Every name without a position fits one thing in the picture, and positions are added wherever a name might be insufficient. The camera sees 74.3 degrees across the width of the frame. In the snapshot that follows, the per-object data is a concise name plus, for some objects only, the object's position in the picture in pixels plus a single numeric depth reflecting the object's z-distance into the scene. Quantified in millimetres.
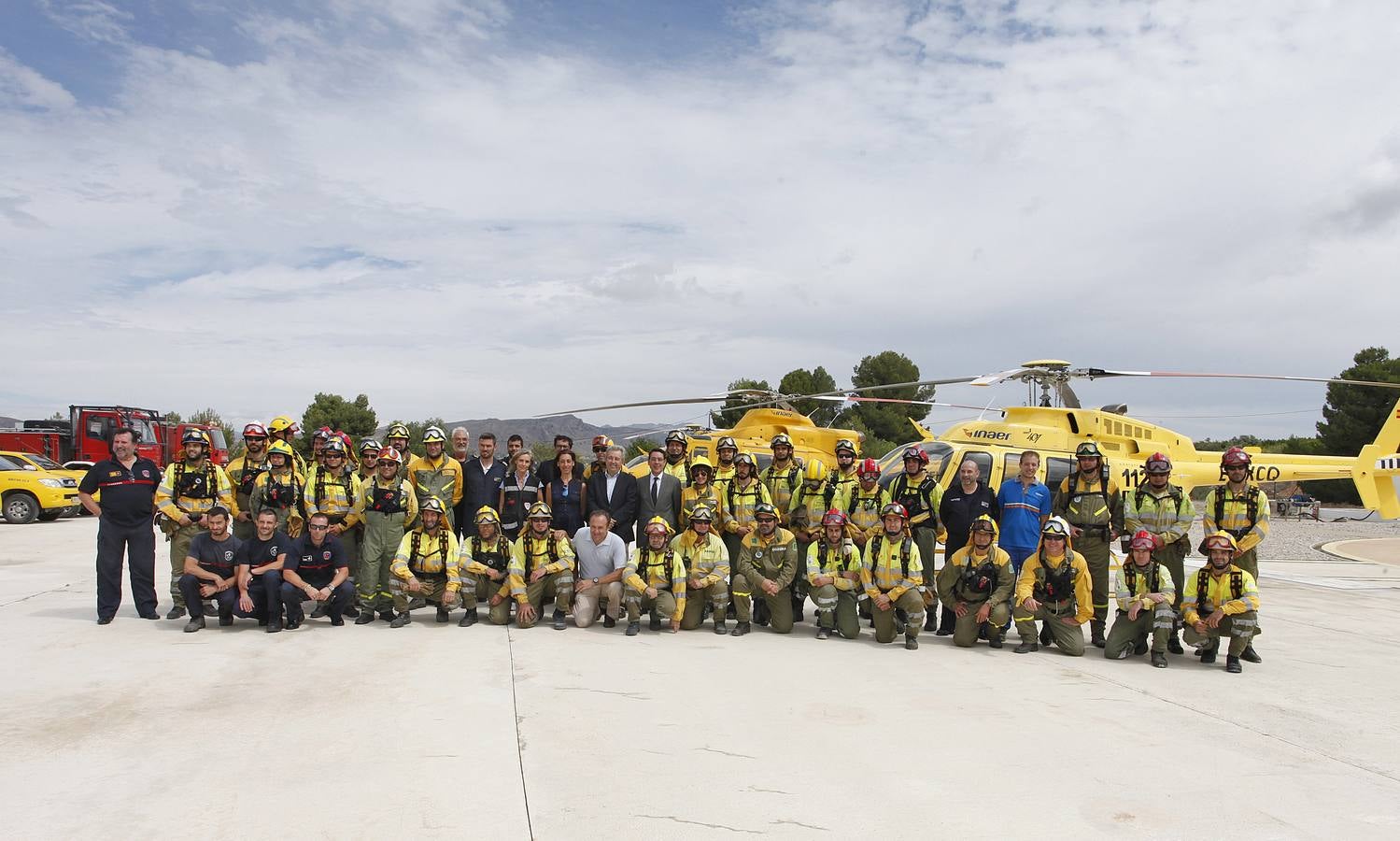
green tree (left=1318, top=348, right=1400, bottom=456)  37969
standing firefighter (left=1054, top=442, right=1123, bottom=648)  8203
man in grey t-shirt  8227
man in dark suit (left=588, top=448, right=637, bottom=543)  9094
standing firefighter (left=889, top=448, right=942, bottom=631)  8625
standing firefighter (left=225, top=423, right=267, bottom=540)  8414
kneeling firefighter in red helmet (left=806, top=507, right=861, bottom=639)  8117
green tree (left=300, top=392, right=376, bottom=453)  44719
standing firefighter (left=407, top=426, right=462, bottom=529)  8812
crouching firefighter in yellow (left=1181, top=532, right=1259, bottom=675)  7000
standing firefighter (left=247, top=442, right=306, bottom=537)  8297
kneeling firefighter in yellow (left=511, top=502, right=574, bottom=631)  8141
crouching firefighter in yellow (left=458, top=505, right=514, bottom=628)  8133
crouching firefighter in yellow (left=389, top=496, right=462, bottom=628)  7996
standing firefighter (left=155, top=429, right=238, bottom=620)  7953
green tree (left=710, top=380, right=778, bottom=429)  45688
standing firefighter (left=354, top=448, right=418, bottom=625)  8148
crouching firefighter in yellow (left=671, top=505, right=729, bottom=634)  8180
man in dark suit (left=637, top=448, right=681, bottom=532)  9008
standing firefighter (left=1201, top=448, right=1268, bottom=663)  7676
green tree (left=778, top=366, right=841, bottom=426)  46750
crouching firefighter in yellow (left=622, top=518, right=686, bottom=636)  8047
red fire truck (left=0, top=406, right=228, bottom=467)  23266
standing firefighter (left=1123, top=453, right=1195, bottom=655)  7777
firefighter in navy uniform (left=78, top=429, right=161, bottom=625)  7824
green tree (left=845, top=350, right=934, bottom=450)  45406
